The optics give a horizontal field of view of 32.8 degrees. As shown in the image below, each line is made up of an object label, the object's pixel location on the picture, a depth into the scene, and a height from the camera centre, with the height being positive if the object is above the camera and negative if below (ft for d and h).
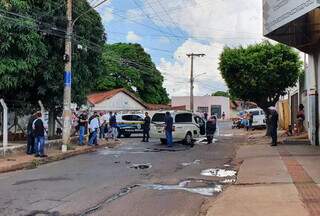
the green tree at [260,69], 103.65 +12.44
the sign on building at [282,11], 56.18 +14.06
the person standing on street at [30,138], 68.07 -0.94
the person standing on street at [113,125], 101.60 +1.34
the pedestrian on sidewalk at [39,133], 66.80 -0.29
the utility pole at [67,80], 76.23 +7.22
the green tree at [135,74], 232.12 +25.76
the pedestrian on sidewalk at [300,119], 90.33 +2.59
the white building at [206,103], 321.32 +17.93
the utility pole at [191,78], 231.34 +23.86
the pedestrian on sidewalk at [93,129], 84.99 +0.45
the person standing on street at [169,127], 88.02 +0.93
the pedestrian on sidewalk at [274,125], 78.54 +1.31
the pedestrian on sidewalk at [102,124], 98.53 +1.37
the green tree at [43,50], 71.61 +11.91
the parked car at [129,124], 119.44 +1.82
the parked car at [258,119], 155.74 +4.27
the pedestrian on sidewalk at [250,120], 153.07 +3.86
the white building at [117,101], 200.23 +11.77
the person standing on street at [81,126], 86.43 +0.91
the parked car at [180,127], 91.66 +1.01
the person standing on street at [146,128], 98.78 +0.82
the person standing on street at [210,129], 97.25 +0.78
